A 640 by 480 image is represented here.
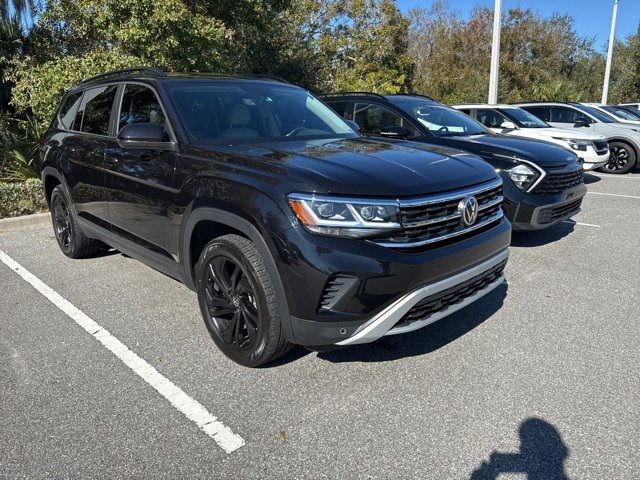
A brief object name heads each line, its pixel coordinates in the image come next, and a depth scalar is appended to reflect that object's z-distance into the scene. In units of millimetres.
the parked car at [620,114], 12695
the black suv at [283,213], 2549
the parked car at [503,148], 5230
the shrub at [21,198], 7043
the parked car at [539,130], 9500
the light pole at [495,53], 14836
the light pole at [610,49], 28062
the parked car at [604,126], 11453
